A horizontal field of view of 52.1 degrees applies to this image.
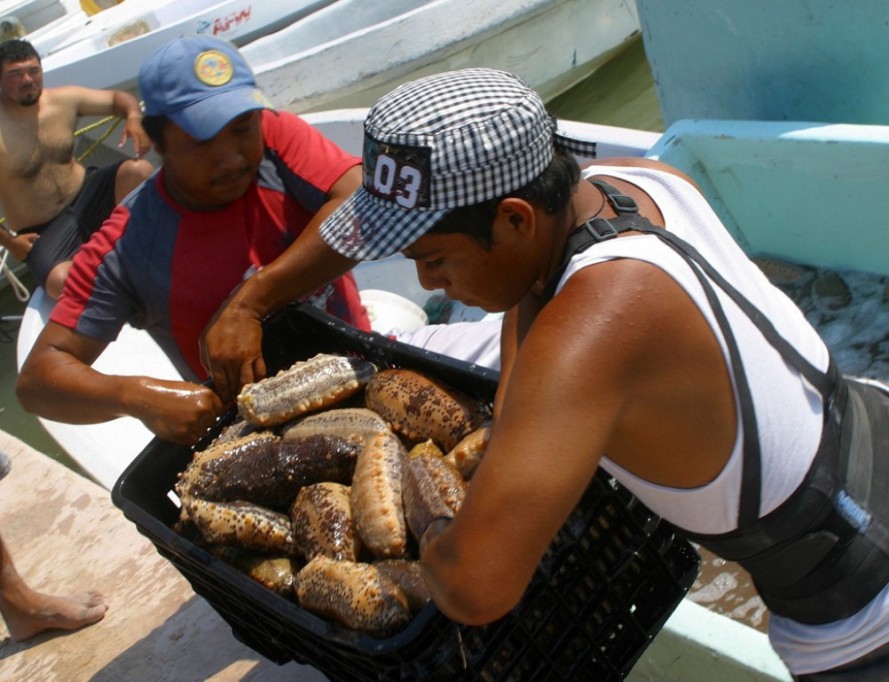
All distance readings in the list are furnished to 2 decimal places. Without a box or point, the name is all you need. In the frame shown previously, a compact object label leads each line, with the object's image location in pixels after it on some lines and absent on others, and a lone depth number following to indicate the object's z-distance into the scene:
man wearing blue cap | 2.96
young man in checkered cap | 1.54
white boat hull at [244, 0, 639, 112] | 8.86
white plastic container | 5.05
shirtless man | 7.13
